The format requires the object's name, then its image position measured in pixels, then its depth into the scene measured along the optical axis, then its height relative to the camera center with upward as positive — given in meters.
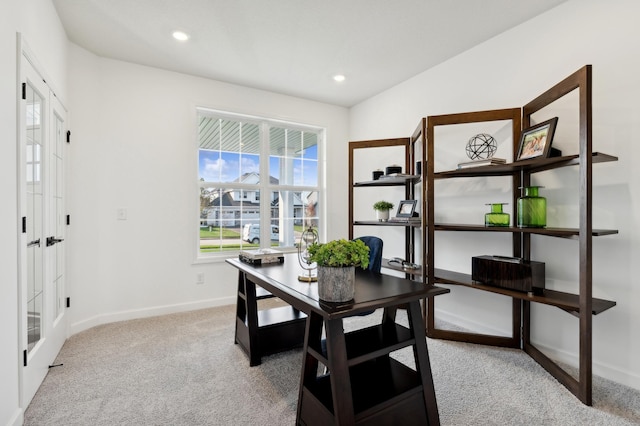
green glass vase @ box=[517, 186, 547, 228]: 2.35 +0.02
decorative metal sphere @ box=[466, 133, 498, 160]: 2.88 +0.61
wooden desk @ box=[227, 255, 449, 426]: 1.40 -0.71
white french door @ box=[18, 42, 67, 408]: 1.82 -0.09
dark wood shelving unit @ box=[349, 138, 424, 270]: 3.57 +0.36
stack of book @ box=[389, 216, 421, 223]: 3.32 -0.07
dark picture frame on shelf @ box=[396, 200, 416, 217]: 3.44 +0.05
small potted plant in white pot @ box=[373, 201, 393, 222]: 3.68 +0.04
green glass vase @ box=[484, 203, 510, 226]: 2.58 -0.04
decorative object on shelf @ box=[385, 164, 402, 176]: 3.47 +0.47
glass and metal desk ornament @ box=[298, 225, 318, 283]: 1.90 -0.29
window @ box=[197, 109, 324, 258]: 3.92 +0.42
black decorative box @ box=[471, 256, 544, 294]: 2.32 -0.46
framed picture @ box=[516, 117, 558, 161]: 2.16 +0.52
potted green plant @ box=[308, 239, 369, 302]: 1.45 -0.25
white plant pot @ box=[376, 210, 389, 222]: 3.69 -0.03
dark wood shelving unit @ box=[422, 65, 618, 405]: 1.86 -0.13
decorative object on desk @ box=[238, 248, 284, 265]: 2.39 -0.34
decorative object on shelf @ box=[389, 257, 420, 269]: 3.17 -0.54
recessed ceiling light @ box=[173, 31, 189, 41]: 2.79 +1.59
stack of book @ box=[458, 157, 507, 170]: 2.47 +0.40
